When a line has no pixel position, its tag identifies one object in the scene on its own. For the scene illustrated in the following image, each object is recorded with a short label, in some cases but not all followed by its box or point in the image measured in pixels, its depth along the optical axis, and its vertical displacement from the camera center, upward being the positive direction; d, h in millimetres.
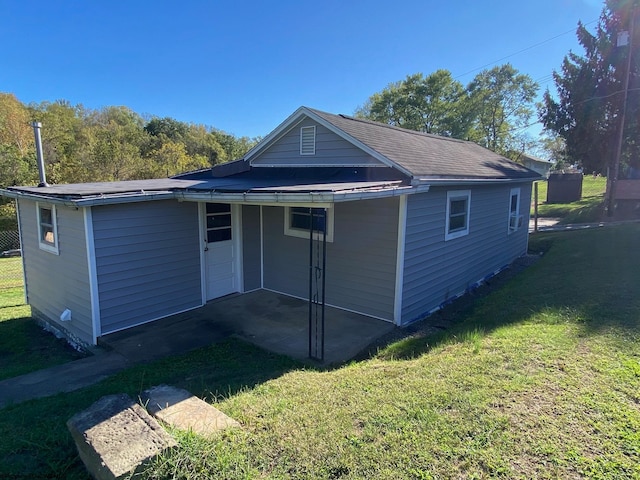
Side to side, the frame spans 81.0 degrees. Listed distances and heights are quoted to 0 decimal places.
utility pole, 15977 +2310
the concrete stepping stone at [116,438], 2318 -1711
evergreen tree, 16781 +4348
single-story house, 5941 -906
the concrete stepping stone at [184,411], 2857 -1890
